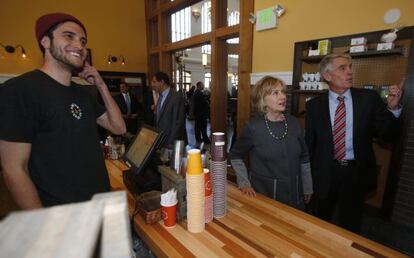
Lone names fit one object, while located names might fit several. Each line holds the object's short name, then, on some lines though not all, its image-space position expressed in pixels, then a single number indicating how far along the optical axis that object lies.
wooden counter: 0.85
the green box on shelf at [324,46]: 2.37
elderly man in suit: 1.75
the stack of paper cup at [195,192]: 0.90
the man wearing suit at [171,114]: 2.98
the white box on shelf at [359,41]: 2.14
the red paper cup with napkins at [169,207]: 0.99
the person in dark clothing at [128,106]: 4.81
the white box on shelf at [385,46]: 1.97
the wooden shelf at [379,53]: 1.96
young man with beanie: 0.93
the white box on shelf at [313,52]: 2.45
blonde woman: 1.48
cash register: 1.24
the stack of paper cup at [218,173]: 1.06
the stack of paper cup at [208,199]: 0.98
